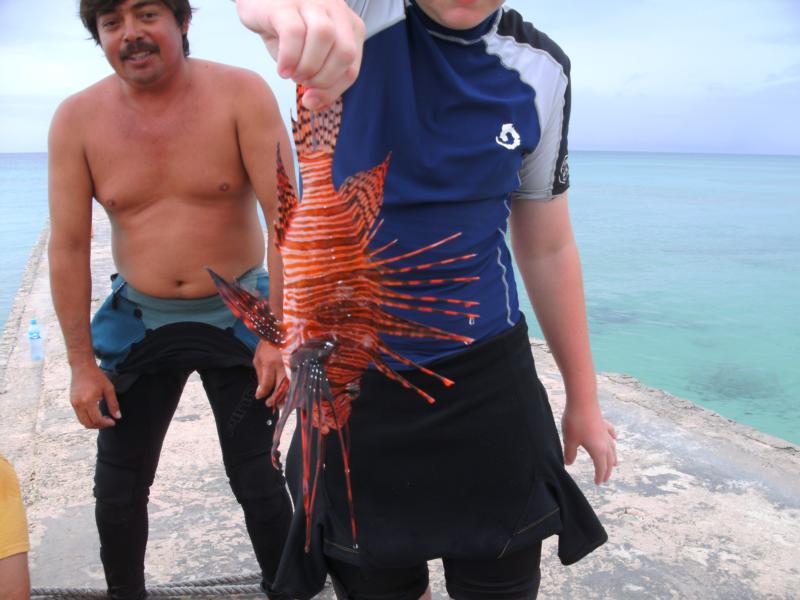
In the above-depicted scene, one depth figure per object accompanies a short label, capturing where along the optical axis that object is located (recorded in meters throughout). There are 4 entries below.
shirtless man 2.23
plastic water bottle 5.86
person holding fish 1.09
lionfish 1.05
